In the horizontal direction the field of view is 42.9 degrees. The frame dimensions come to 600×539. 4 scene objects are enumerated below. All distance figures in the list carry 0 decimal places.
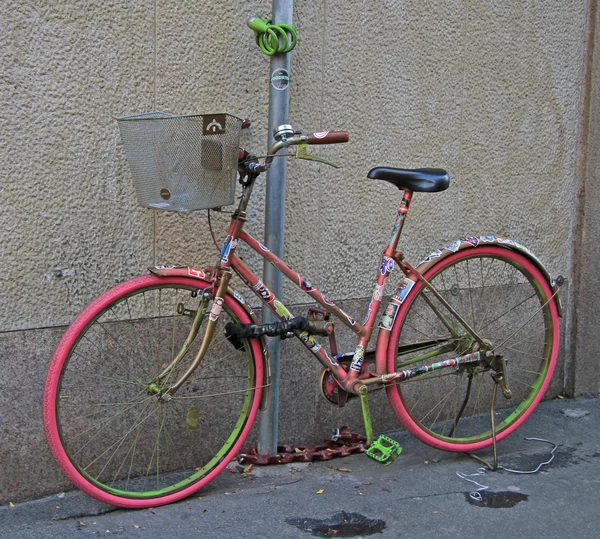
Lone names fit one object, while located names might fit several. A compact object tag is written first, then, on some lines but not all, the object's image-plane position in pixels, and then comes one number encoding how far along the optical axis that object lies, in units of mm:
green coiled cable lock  3162
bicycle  2975
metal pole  3268
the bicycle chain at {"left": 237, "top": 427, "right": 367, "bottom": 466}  3539
